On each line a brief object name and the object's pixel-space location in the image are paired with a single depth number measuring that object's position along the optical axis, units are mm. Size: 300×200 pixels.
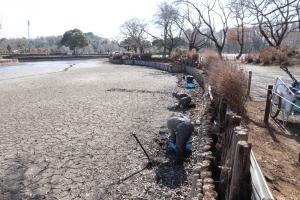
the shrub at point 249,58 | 24463
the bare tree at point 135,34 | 45985
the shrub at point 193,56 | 21536
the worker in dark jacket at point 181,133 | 5386
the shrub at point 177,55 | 25185
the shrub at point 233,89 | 6029
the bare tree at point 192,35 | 33796
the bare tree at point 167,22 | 35726
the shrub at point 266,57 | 21309
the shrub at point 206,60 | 15067
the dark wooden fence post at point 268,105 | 5699
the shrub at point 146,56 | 32624
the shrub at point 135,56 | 33803
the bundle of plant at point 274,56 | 21015
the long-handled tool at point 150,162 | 5212
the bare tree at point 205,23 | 30248
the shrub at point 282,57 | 20758
